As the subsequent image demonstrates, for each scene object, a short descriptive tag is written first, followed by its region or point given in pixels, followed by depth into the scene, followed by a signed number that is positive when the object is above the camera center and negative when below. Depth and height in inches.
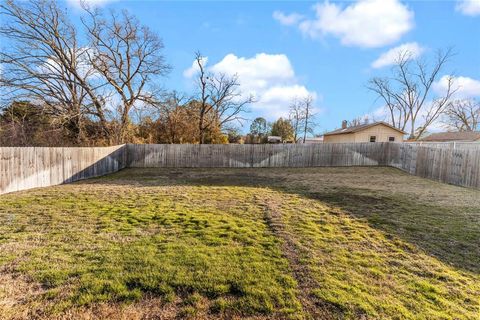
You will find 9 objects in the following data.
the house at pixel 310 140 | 1248.2 +43.0
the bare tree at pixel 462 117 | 1103.0 +170.9
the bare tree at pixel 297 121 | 1211.2 +130.1
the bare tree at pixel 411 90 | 981.2 +269.7
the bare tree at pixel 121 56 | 614.5 +223.4
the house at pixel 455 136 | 865.5 +69.2
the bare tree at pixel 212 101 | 751.7 +137.9
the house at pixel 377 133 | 794.8 +57.9
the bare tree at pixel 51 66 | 519.5 +158.0
